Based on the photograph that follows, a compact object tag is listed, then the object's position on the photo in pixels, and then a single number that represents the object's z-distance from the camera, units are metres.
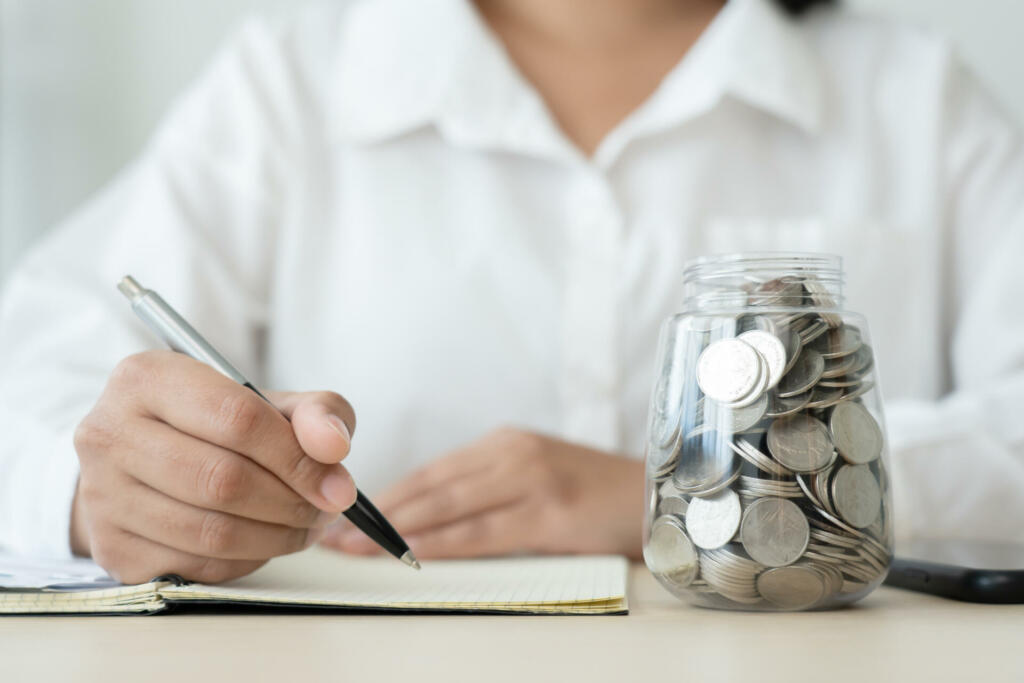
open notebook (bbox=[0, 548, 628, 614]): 0.43
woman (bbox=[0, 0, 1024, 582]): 0.95
